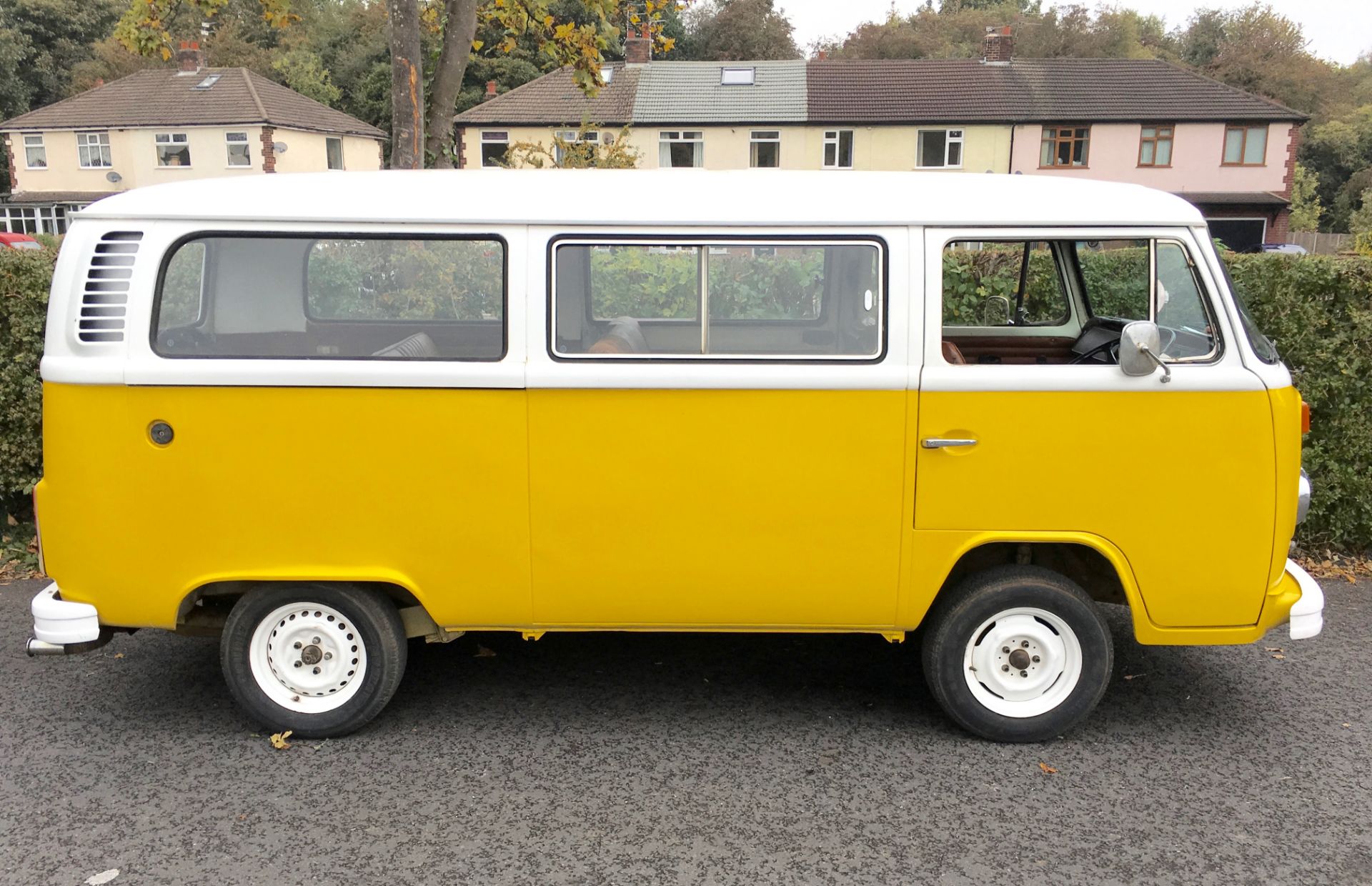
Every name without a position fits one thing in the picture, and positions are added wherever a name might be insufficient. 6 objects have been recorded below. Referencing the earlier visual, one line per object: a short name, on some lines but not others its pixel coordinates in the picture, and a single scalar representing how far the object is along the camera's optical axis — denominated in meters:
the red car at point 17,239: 26.35
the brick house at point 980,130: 42.16
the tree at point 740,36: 70.69
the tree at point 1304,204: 50.69
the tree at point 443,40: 10.95
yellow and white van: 4.16
